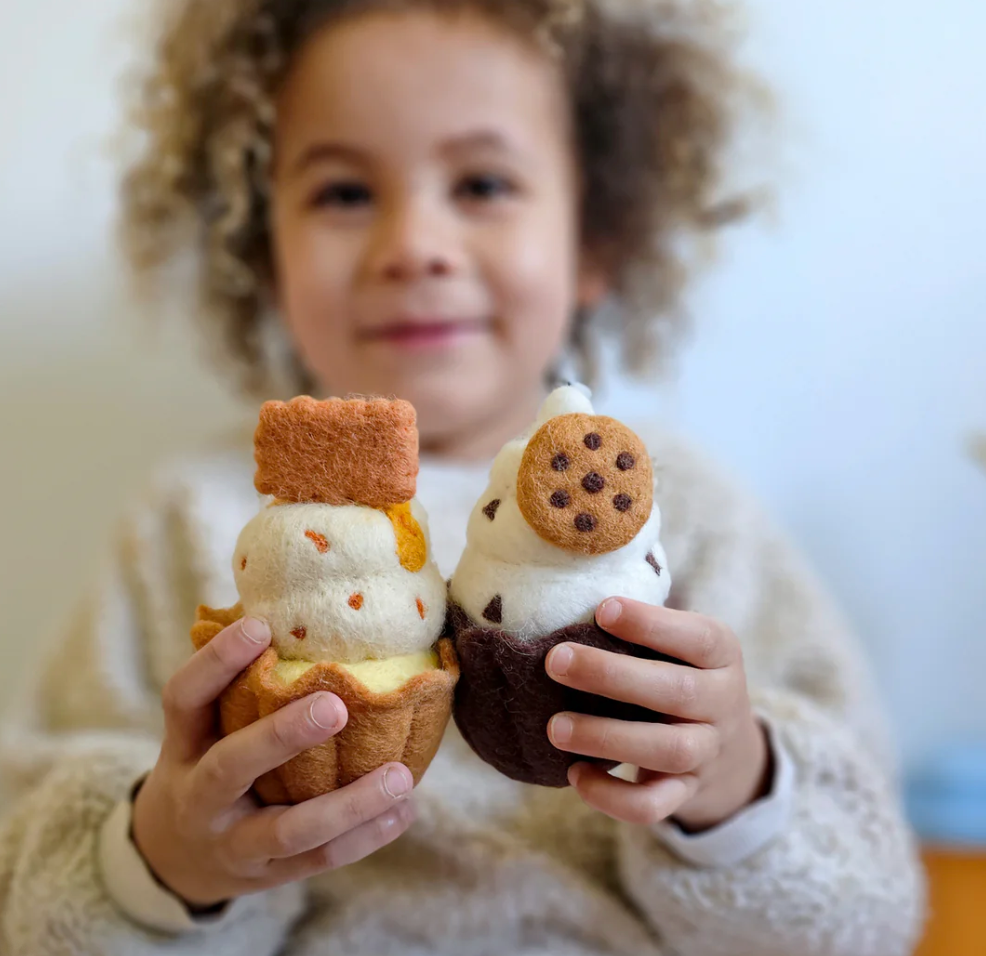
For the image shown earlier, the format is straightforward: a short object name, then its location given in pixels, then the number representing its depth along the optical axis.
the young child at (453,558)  0.54
